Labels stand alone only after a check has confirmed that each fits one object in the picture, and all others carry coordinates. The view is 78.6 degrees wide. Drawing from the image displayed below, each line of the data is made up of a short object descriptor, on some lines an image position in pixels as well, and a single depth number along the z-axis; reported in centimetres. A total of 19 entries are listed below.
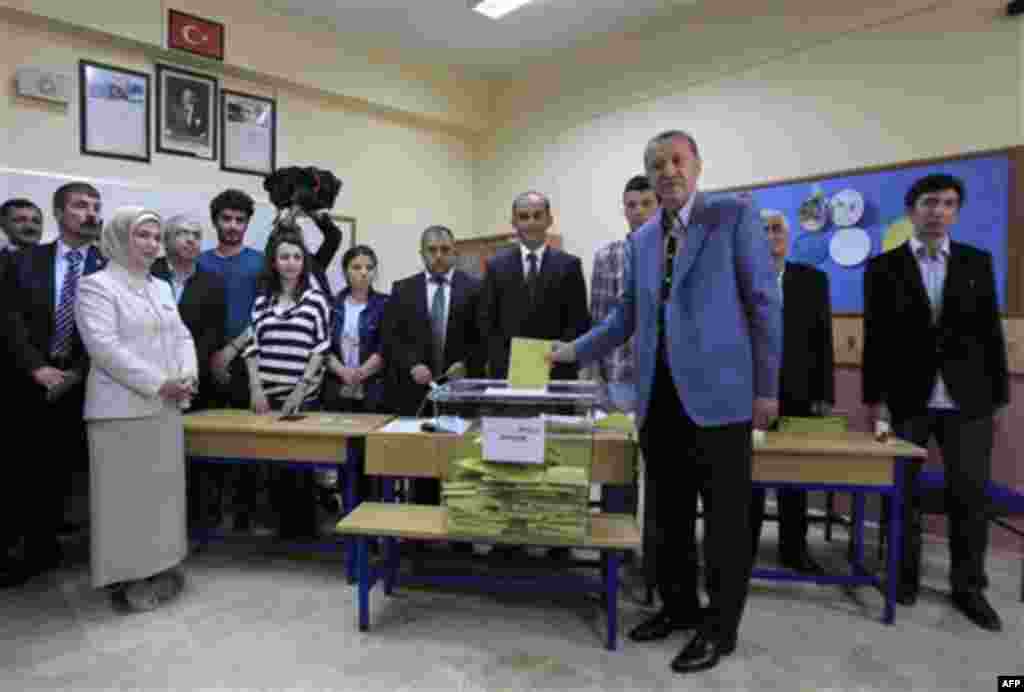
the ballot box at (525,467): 212
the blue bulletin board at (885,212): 340
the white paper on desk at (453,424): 243
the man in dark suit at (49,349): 285
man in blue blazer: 200
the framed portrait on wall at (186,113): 462
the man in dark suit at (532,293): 306
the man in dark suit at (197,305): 319
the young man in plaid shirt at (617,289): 298
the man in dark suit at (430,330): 341
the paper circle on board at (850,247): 389
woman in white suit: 242
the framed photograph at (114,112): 428
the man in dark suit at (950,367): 259
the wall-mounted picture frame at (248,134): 496
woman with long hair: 324
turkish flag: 446
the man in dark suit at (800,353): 292
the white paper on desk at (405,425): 261
